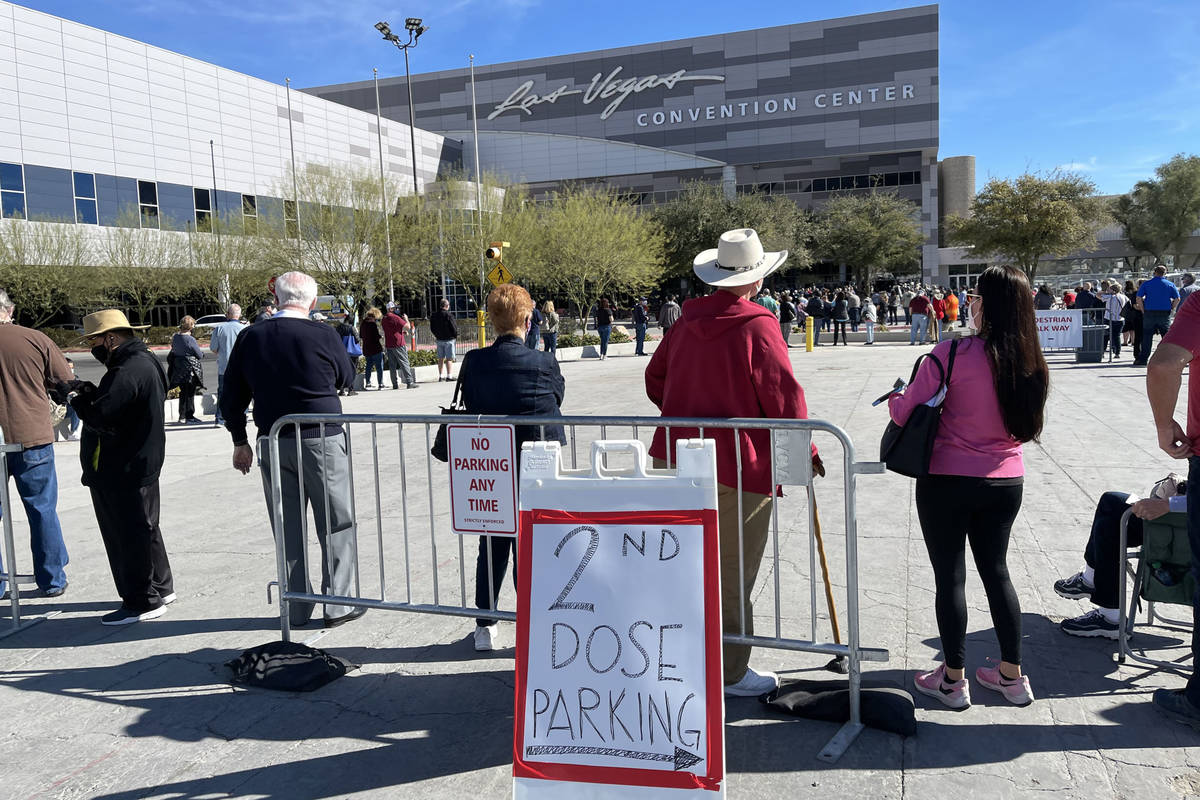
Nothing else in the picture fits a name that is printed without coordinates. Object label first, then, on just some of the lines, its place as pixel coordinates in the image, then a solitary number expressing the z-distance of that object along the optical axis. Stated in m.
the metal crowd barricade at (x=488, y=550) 3.35
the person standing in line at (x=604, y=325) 25.45
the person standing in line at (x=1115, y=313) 18.80
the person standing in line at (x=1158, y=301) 15.72
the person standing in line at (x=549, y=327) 22.42
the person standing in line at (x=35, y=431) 5.30
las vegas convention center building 43.31
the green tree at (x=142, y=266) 36.97
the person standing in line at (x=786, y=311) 33.05
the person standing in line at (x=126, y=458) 4.86
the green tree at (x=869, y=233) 57.91
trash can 18.56
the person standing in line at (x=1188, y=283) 23.08
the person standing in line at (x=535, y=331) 21.94
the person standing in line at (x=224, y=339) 13.03
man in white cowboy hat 3.60
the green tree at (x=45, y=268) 32.66
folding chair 3.68
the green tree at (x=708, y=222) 53.44
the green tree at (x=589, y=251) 36.66
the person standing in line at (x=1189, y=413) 3.27
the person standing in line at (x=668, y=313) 25.38
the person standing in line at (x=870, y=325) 28.41
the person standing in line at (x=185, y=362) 12.73
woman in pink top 3.34
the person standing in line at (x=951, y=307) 27.98
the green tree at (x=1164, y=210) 68.00
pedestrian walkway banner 19.61
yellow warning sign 19.78
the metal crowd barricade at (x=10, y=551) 4.74
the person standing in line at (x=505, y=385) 4.33
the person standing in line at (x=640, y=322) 25.72
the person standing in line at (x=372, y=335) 17.30
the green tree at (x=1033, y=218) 42.38
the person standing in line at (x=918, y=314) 26.14
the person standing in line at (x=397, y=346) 17.11
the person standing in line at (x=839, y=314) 28.70
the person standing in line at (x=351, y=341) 17.80
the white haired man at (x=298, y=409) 4.64
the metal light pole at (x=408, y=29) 34.78
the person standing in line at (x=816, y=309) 29.69
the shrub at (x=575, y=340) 29.79
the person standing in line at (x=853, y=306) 32.36
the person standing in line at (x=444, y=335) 19.44
